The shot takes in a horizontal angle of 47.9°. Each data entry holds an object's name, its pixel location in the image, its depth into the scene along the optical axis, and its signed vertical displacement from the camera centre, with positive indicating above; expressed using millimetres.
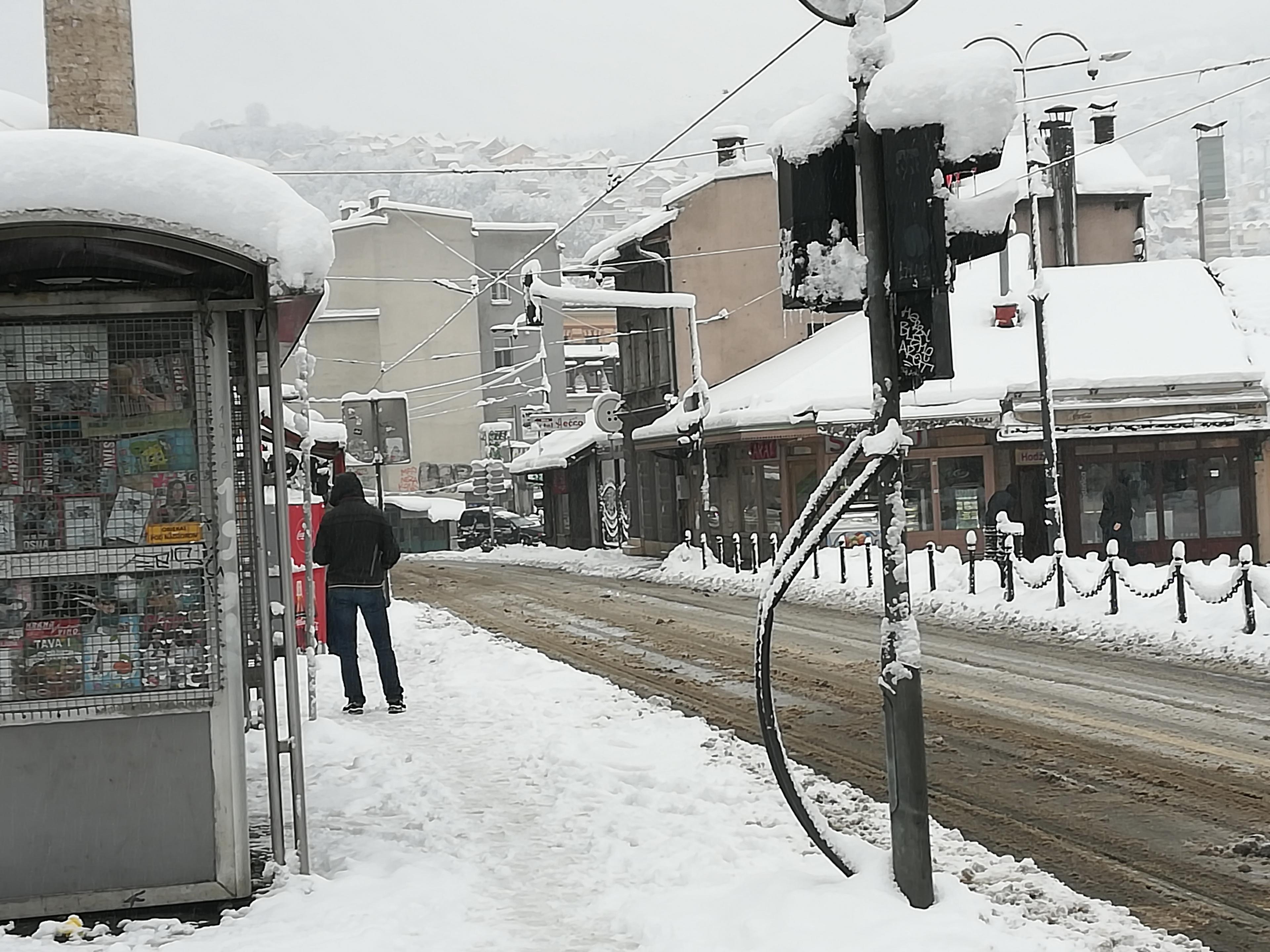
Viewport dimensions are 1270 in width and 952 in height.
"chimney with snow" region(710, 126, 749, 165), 41938 +10154
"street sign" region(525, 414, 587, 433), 57281 +2782
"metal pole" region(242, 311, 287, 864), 6441 -442
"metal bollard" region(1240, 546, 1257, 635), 15312 -1478
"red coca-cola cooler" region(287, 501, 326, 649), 16000 -955
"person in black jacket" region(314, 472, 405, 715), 11422 -659
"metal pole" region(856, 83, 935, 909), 5492 -743
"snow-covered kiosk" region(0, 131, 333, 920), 6074 -93
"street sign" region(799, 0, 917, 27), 5746 +1878
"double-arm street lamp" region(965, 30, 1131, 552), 21844 +1802
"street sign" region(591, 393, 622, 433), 40281 +2155
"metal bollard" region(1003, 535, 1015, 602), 20047 -1447
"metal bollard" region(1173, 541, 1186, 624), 16391 -1367
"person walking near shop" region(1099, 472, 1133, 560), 26188 -987
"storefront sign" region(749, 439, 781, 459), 33031 +701
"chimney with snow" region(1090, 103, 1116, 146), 36844 +8829
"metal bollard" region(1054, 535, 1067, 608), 19016 -1327
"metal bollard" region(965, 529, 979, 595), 21359 -1138
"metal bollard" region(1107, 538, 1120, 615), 17766 -1430
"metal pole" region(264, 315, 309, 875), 6480 -632
